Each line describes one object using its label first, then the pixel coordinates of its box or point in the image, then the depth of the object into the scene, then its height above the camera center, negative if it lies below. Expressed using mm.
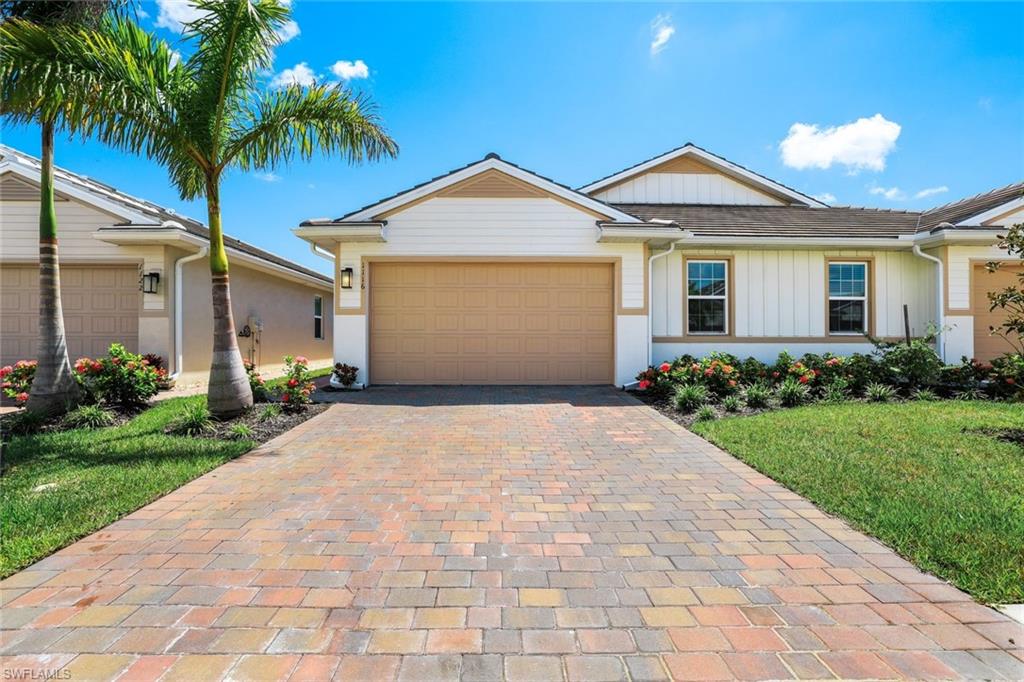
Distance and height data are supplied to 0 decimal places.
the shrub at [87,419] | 6246 -1059
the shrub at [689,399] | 7344 -896
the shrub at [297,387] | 7195 -695
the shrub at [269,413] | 6503 -1025
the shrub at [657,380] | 8320 -676
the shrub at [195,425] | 5871 -1078
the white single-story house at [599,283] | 9508 +1394
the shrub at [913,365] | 8422 -378
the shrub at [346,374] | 9227 -614
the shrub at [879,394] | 7867 -864
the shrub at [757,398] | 7578 -903
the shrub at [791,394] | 7672 -854
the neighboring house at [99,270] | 9430 +1606
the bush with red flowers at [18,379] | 7104 -562
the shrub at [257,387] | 7355 -708
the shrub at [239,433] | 5691 -1152
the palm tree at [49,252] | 6023 +1351
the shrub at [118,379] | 7066 -561
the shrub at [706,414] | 6766 -1064
